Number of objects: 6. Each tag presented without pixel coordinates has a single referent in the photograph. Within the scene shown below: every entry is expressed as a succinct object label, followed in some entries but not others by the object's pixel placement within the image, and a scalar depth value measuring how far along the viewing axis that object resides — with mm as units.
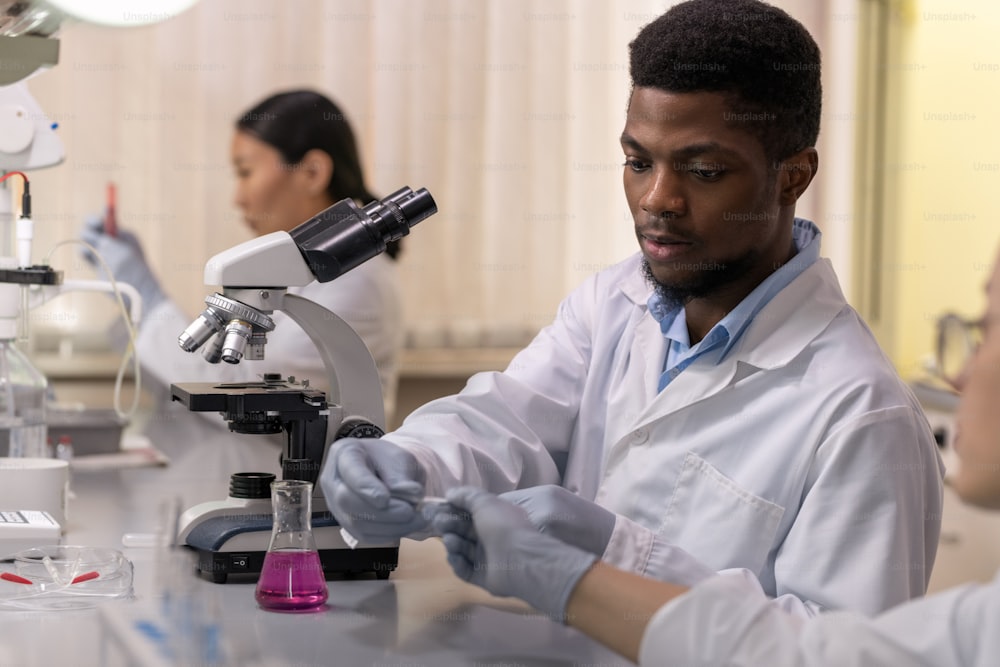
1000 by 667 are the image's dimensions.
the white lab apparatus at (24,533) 1381
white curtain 3203
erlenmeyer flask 1193
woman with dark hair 2760
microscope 1302
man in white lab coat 1180
